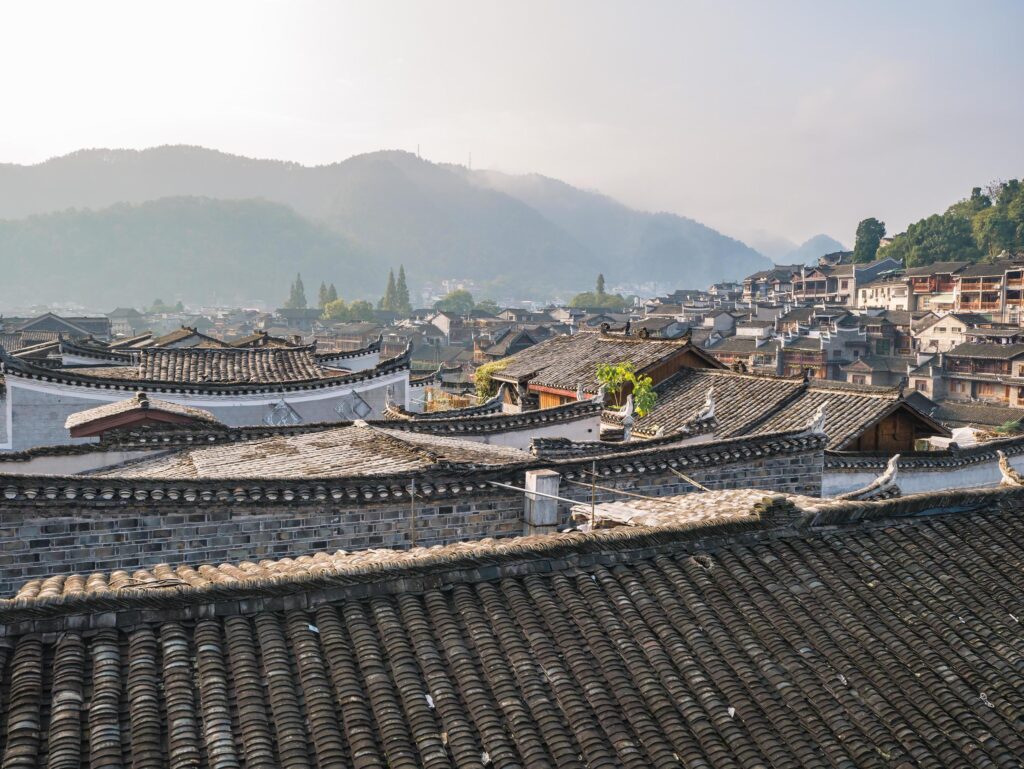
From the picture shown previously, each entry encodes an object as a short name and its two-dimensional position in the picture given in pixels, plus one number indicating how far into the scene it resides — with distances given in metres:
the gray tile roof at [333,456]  11.87
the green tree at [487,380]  33.44
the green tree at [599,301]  149.88
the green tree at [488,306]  153.50
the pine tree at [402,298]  164.77
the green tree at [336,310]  139.38
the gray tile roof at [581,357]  26.72
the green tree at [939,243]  94.31
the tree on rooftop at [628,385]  23.50
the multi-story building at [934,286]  79.56
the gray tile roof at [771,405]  20.28
